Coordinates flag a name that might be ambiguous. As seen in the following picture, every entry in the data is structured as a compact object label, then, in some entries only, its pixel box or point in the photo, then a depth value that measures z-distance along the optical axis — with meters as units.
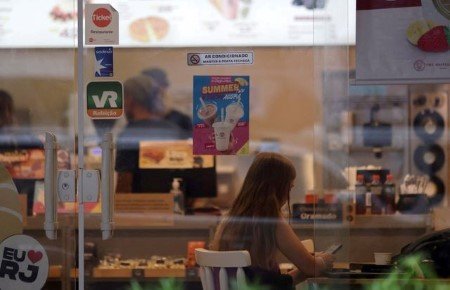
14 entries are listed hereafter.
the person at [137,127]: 7.32
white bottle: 9.21
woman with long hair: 6.81
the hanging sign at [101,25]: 6.78
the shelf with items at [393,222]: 8.90
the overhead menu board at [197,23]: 6.86
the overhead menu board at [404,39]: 6.74
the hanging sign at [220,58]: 6.72
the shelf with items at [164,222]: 7.93
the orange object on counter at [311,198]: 6.90
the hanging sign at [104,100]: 6.73
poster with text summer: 6.62
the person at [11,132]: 7.03
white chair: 6.74
